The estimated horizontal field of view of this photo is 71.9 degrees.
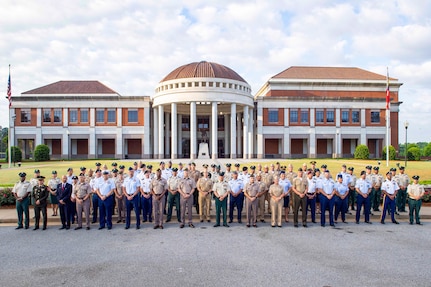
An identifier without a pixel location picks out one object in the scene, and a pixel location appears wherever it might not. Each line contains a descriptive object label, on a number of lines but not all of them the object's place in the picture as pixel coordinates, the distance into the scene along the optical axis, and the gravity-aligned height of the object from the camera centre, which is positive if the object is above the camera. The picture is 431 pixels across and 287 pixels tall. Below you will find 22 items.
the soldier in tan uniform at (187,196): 10.52 -1.75
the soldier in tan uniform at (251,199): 10.53 -1.85
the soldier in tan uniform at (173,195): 11.08 -1.80
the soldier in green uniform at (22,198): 10.20 -1.73
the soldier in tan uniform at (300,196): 10.55 -1.77
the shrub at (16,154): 41.51 -0.90
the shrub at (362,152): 42.95 -0.83
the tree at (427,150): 59.50 -0.82
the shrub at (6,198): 13.26 -2.25
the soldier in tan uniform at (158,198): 10.30 -1.78
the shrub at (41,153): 44.46 -0.82
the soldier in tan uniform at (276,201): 10.51 -1.93
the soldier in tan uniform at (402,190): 12.26 -1.82
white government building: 47.52 +5.02
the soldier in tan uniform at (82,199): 10.17 -1.77
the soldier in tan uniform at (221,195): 10.55 -1.72
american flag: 34.53 +6.80
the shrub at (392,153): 41.62 -0.96
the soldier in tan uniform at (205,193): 11.09 -1.73
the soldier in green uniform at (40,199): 10.03 -1.74
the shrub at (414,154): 43.67 -1.17
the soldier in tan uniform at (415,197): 10.69 -1.85
